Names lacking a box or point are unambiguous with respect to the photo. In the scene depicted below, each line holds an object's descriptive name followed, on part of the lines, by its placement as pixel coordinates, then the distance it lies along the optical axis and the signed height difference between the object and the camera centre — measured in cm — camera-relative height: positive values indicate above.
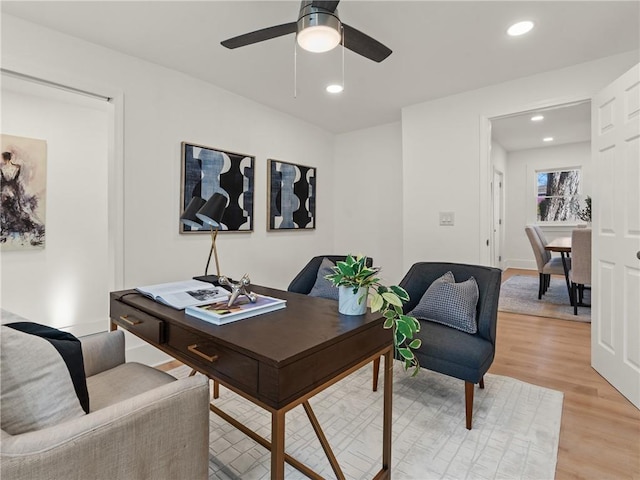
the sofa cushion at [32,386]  82 -39
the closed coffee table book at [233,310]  121 -29
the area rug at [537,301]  397 -88
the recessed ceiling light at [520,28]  213 +138
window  672 +87
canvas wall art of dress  300 +40
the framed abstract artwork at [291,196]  375 +48
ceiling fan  146 +101
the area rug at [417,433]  152 -105
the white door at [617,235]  207 +2
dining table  425 -16
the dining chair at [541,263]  464 -37
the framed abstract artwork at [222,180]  291 +53
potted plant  125 -22
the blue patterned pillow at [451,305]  204 -44
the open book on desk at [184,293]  142 -28
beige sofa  73 -52
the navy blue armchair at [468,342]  180 -61
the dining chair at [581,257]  370 -22
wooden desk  91 -37
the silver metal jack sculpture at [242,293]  138 -25
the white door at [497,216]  654 +43
